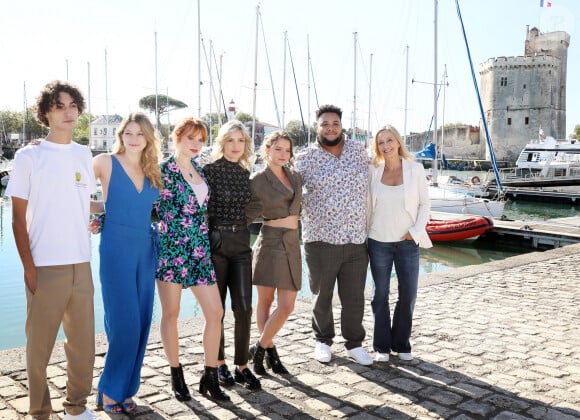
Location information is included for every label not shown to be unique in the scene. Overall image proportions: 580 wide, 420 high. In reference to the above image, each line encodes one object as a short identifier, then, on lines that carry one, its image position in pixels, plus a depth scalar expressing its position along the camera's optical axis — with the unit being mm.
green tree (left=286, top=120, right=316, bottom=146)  66019
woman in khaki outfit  3914
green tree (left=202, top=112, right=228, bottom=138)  33031
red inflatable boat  15695
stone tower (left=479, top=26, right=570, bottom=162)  59375
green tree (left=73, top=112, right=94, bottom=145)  70981
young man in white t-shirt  2834
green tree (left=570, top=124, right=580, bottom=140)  85906
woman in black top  3602
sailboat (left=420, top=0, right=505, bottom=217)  20406
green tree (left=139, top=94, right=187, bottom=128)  76188
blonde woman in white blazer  4285
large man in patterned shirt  4195
